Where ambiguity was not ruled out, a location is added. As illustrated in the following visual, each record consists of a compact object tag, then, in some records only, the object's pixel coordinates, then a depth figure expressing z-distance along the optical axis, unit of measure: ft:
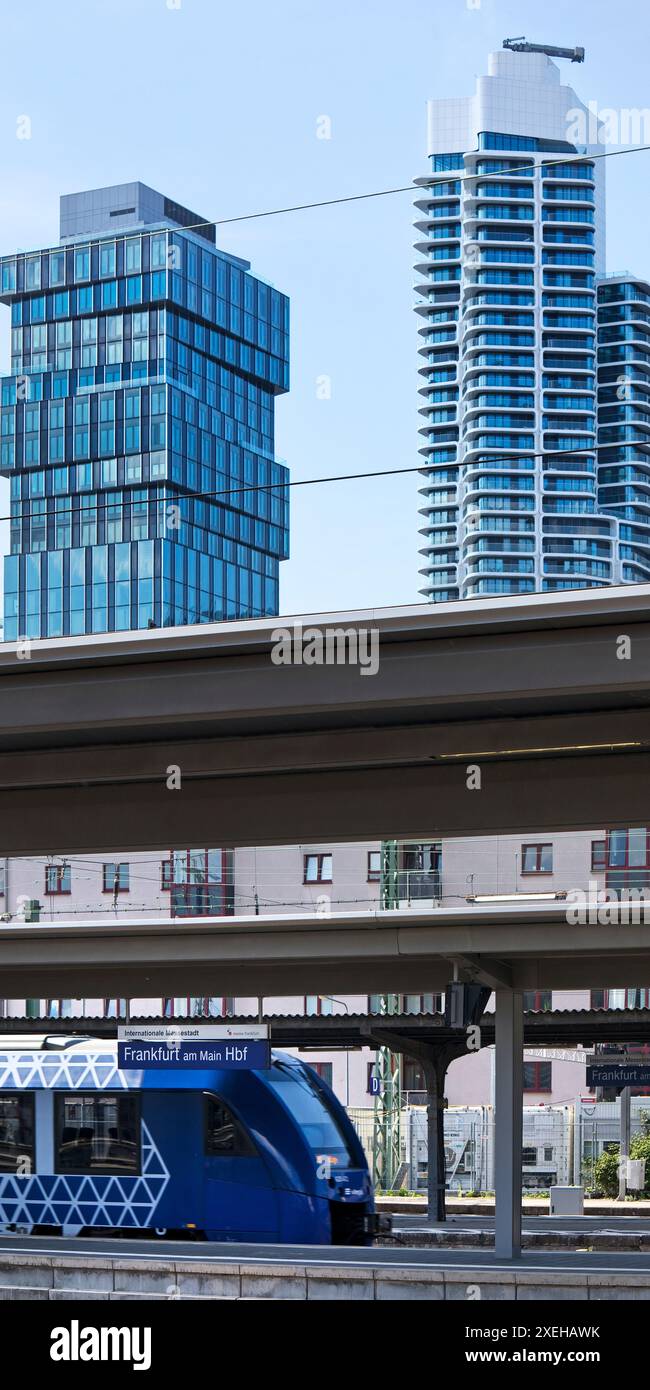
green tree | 139.13
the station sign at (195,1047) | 73.05
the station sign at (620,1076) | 108.27
